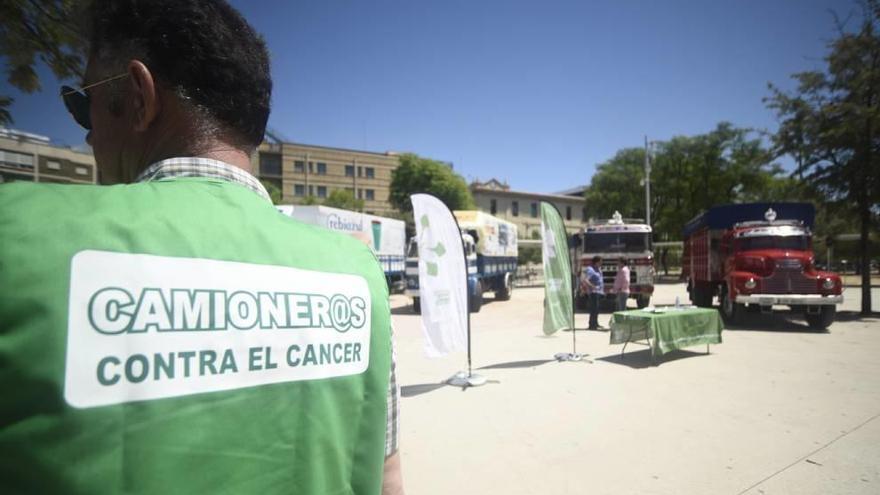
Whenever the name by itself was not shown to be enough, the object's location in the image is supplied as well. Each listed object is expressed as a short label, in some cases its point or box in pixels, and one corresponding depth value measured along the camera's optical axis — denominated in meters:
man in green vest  0.64
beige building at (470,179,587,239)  52.44
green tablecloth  8.09
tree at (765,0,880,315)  13.84
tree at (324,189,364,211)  46.06
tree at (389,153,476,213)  43.81
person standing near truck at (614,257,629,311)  12.47
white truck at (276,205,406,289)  18.89
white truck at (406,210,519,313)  16.59
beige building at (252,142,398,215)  56.12
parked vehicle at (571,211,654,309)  15.27
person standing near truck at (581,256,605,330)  11.62
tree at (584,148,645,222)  40.47
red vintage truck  11.67
